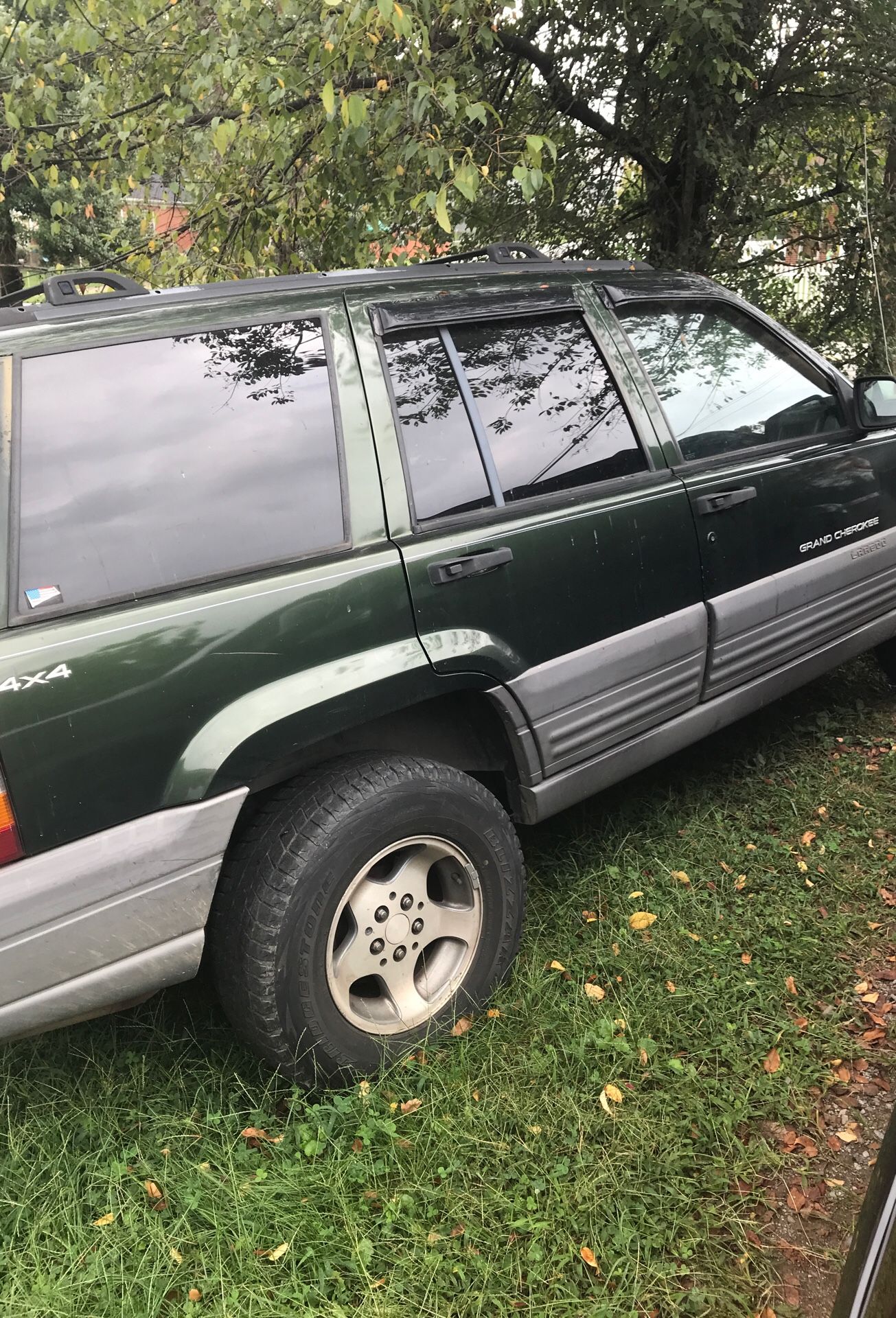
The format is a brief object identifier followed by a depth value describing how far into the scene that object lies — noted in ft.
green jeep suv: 6.15
